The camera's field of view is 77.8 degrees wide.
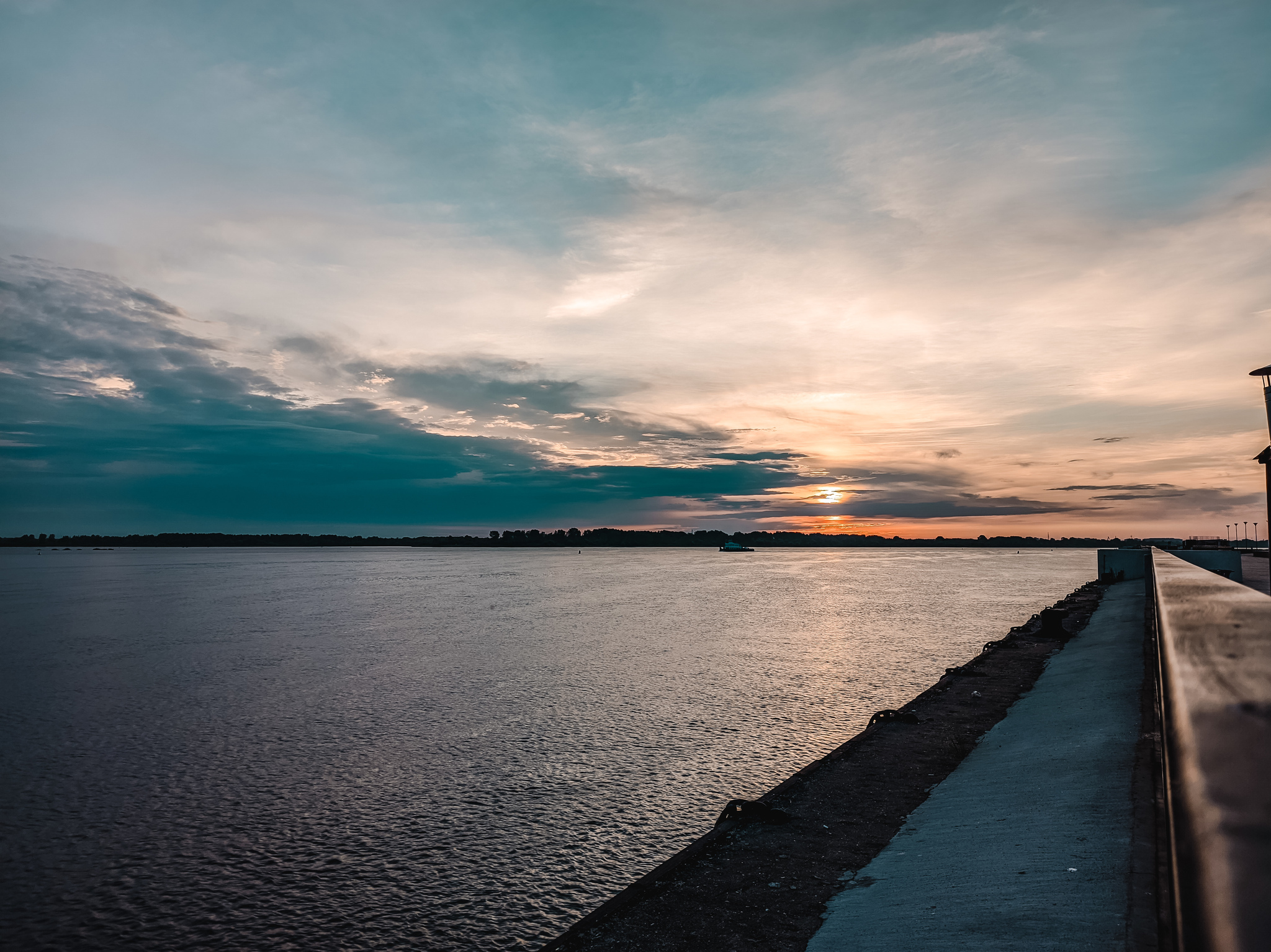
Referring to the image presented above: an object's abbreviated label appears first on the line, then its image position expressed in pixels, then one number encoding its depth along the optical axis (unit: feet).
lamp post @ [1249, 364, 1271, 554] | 95.81
